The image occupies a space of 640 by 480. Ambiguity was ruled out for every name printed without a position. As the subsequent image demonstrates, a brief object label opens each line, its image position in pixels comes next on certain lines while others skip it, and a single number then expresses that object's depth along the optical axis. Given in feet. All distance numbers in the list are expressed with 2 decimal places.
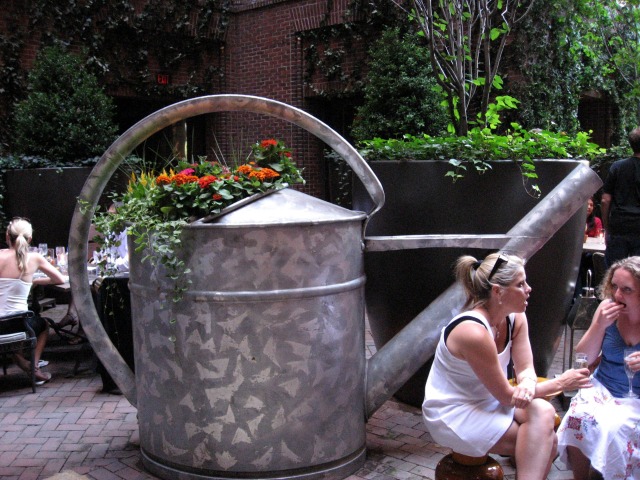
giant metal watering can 11.14
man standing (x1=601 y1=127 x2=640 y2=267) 18.98
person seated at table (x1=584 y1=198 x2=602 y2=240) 25.09
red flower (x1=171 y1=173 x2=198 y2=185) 11.55
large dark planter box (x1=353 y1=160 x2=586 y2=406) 13.97
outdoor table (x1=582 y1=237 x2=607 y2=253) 21.61
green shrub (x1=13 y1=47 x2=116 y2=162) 30.53
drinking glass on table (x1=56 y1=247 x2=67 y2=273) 20.88
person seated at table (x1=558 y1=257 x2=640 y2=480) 10.63
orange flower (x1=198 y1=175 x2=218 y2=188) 11.41
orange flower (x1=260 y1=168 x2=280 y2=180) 12.23
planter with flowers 11.21
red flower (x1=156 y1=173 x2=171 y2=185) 11.81
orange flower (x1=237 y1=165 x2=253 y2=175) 12.12
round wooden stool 9.73
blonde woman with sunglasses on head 9.53
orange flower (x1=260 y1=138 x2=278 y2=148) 12.96
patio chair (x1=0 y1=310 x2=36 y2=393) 17.10
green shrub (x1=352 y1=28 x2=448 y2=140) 29.09
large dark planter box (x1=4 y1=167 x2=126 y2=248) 28.94
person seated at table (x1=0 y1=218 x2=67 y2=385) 17.69
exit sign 39.91
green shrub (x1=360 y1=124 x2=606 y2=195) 13.97
